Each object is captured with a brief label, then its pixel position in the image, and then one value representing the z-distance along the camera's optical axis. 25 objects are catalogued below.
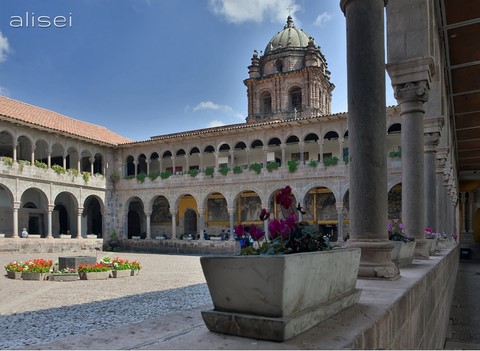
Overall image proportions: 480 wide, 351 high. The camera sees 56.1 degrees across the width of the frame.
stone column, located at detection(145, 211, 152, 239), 28.84
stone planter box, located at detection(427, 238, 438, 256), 7.86
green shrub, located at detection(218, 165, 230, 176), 26.86
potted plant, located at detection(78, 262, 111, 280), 11.54
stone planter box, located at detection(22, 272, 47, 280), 11.48
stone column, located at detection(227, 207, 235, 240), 26.41
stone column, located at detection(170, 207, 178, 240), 28.55
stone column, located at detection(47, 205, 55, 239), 24.93
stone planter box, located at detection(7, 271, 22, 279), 11.83
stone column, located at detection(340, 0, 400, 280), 4.17
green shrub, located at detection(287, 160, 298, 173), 24.97
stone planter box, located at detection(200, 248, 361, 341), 1.96
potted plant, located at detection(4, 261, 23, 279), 11.84
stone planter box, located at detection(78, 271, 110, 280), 11.55
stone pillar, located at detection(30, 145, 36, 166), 24.31
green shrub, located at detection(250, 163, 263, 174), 26.02
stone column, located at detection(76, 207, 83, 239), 26.98
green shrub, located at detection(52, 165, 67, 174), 25.89
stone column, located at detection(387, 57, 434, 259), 6.75
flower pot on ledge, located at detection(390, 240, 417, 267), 5.12
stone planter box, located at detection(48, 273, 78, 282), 11.34
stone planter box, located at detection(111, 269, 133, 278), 12.18
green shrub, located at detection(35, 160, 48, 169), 25.00
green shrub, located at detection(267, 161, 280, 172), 25.53
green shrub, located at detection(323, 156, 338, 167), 24.02
